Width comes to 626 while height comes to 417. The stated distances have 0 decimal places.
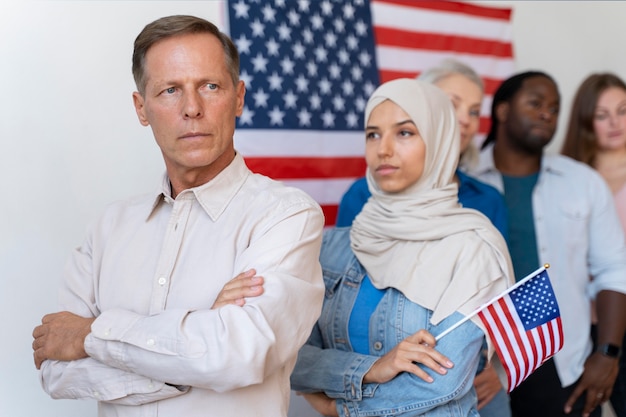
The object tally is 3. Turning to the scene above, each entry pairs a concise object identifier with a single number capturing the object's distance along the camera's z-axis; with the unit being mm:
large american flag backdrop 2949
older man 1449
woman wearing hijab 1854
